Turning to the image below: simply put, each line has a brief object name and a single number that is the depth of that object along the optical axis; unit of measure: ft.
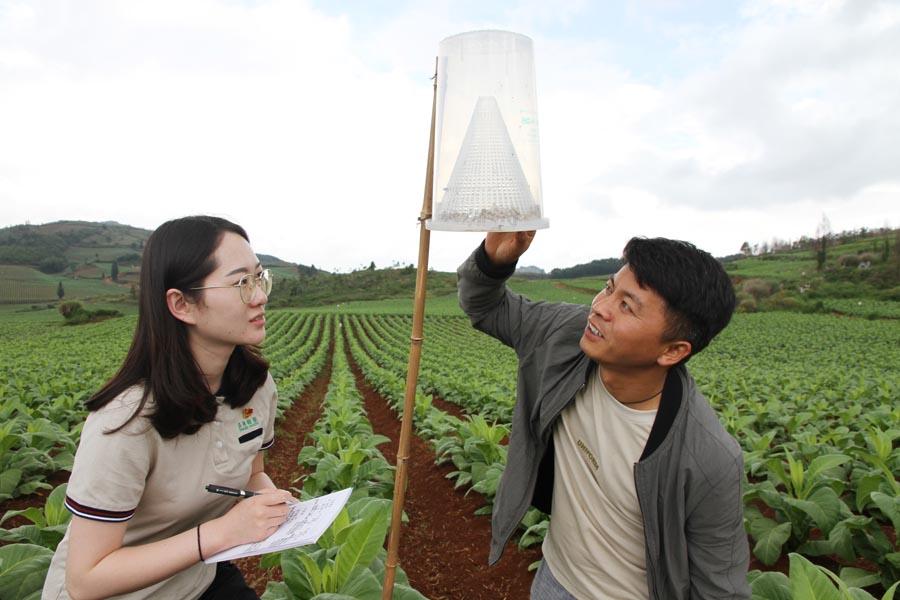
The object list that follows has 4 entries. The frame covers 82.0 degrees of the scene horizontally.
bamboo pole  5.85
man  5.49
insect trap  4.50
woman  4.73
